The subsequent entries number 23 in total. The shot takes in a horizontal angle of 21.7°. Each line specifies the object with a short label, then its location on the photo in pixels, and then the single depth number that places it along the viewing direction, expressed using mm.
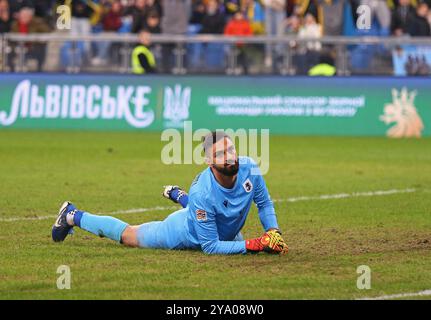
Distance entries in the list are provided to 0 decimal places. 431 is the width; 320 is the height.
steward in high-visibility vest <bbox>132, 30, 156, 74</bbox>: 25891
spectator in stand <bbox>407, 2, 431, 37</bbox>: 27141
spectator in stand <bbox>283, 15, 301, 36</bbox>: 27766
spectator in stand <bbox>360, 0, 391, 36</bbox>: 27891
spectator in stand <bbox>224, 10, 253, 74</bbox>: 27422
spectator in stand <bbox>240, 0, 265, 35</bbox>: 28489
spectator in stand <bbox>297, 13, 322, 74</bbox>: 25844
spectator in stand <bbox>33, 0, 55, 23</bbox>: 28219
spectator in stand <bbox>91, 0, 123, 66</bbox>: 28781
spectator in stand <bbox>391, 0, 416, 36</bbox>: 27375
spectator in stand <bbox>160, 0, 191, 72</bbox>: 27641
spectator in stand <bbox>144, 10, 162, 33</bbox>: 27125
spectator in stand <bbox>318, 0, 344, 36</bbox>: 27203
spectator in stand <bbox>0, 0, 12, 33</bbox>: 27766
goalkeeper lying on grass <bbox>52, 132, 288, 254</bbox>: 10664
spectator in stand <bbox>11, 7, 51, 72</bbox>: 27500
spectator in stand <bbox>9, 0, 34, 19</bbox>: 28120
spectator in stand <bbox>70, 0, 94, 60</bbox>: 28114
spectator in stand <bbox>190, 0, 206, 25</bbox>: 28453
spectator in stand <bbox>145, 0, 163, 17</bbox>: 27469
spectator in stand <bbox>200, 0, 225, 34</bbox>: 27984
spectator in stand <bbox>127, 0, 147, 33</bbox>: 27312
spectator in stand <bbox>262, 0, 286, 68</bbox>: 28391
